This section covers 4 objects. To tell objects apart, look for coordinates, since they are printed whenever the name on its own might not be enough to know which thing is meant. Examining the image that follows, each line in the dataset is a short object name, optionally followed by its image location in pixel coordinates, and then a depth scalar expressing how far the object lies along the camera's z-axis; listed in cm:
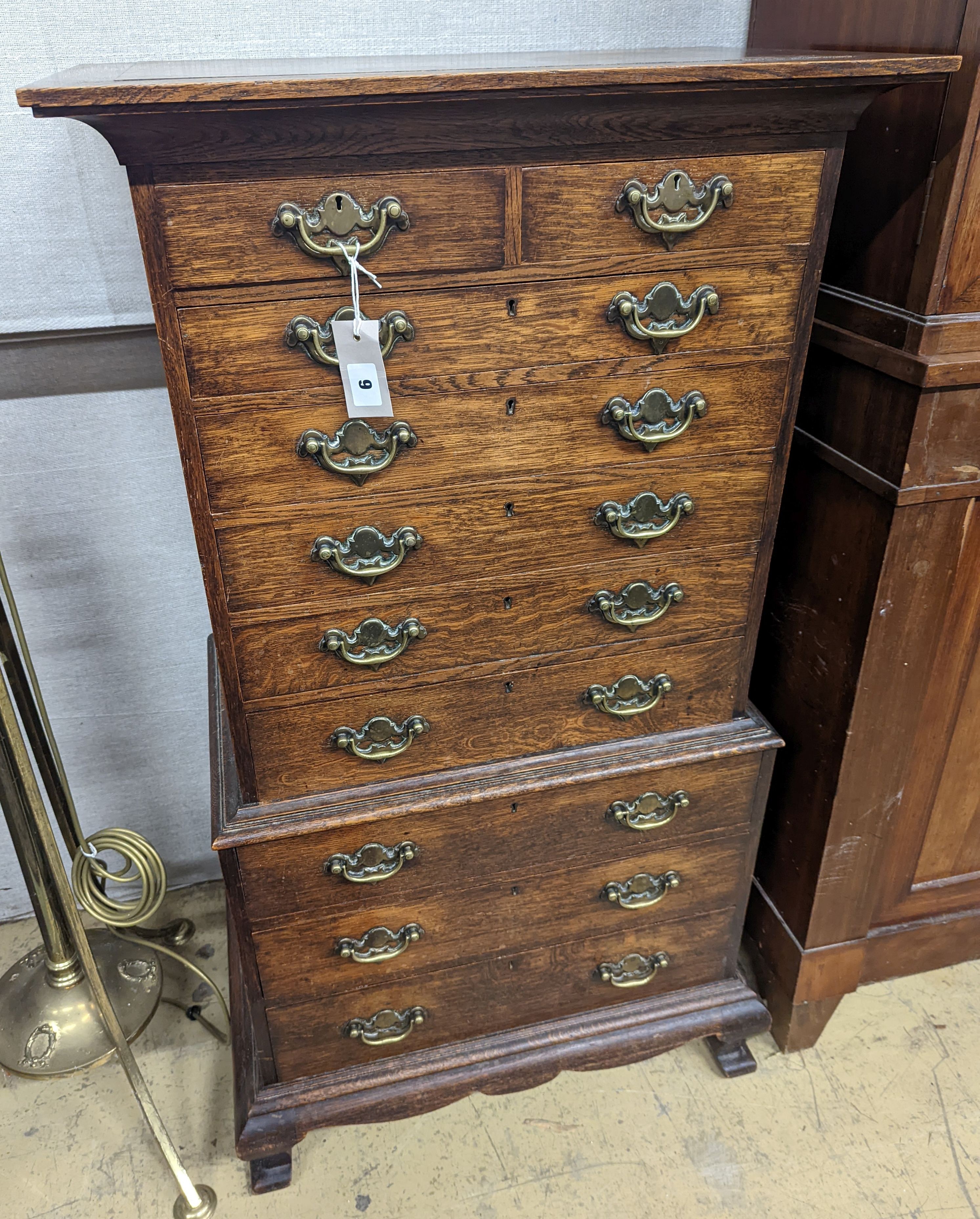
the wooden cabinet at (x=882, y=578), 101
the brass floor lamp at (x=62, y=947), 127
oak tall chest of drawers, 84
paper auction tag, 89
